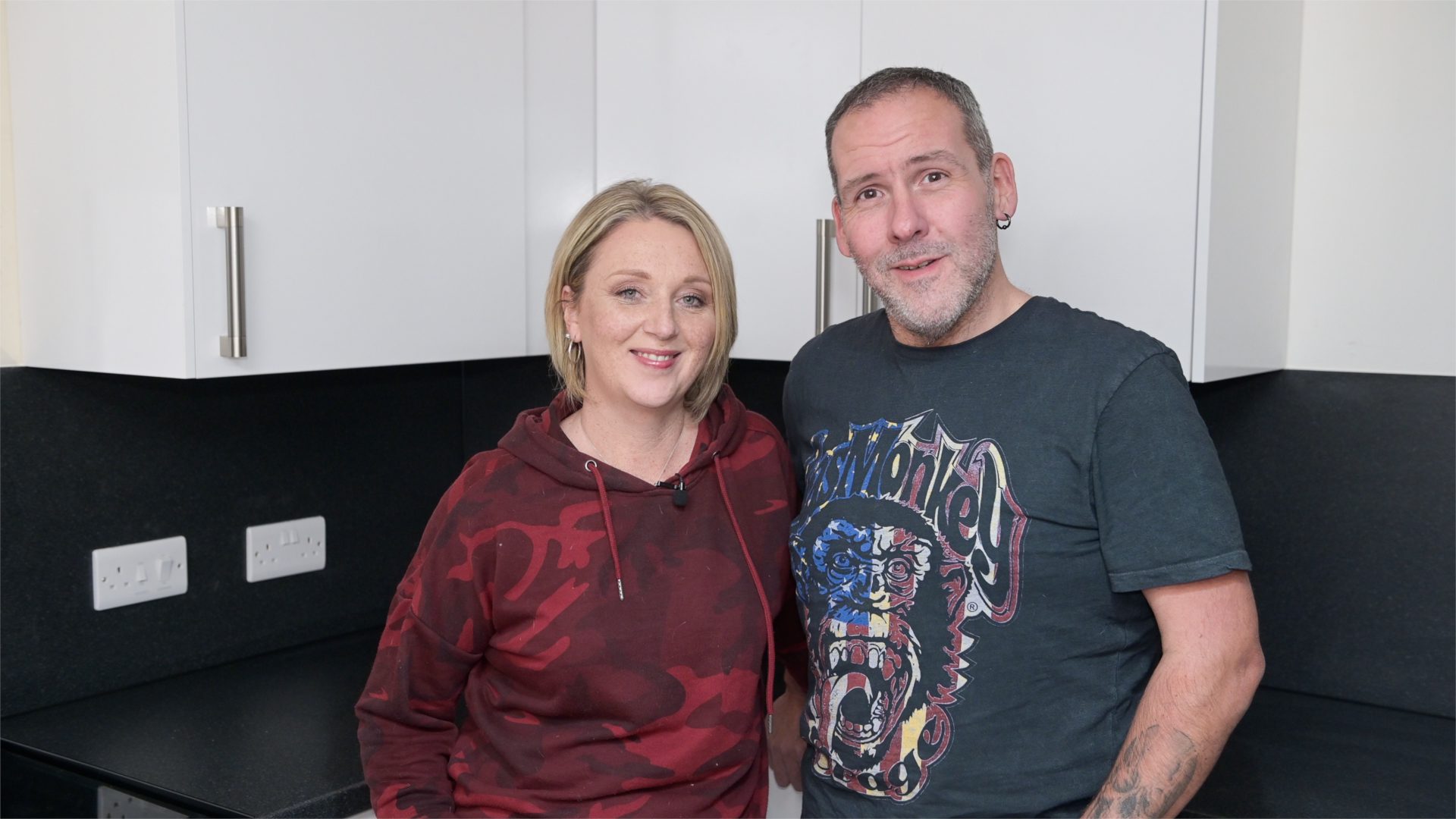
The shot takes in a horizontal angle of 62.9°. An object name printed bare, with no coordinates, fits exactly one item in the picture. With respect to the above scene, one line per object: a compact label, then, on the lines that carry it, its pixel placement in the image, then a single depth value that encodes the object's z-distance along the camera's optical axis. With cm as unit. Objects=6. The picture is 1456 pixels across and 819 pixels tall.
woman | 130
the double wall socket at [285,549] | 204
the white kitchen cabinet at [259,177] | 152
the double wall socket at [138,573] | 182
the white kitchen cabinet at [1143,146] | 155
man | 116
